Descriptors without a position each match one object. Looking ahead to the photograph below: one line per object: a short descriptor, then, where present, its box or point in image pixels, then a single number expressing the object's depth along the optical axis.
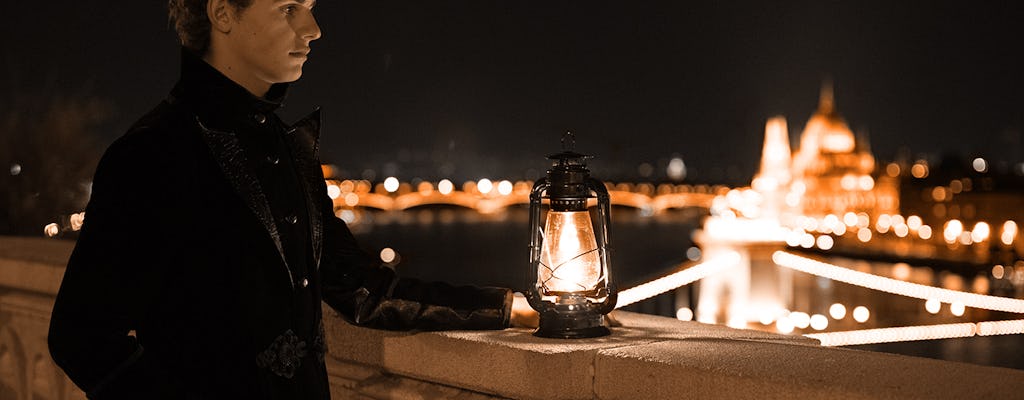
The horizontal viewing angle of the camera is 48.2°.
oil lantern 2.31
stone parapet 1.73
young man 1.55
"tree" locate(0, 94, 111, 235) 8.59
